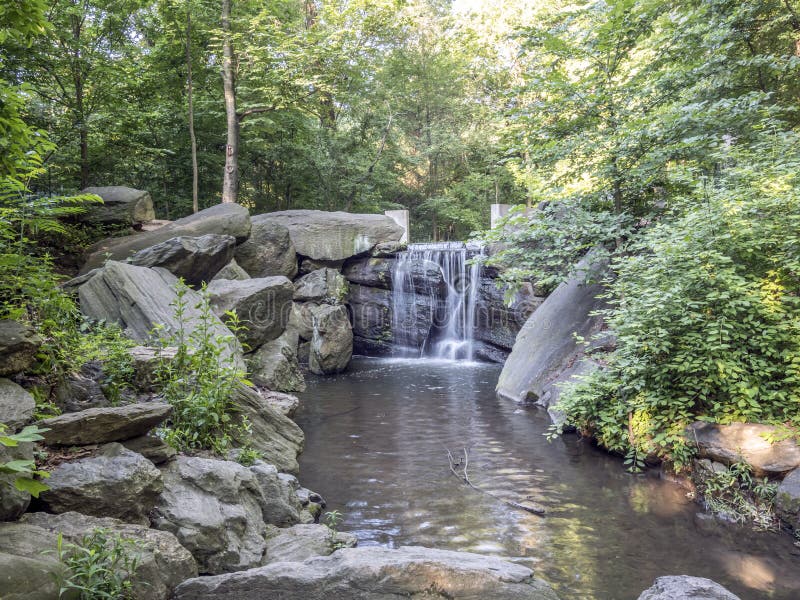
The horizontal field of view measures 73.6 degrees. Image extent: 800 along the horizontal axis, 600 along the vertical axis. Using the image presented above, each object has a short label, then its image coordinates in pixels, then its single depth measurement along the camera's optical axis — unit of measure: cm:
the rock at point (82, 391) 377
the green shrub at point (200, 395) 428
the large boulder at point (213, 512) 311
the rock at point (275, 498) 403
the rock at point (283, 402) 686
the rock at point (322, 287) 1342
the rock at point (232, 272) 1066
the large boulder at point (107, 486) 282
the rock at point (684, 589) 278
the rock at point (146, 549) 254
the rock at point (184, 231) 912
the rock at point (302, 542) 345
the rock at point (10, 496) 245
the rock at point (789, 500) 417
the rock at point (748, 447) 448
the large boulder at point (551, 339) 830
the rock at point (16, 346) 320
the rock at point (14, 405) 292
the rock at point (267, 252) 1263
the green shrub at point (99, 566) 231
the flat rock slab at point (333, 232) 1388
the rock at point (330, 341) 1218
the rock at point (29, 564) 209
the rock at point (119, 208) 1023
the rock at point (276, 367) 906
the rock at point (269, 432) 514
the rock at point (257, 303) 924
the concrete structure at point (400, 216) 1836
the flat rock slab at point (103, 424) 311
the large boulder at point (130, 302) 675
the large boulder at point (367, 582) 261
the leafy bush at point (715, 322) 488
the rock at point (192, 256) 858
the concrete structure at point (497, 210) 1831
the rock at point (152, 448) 345
